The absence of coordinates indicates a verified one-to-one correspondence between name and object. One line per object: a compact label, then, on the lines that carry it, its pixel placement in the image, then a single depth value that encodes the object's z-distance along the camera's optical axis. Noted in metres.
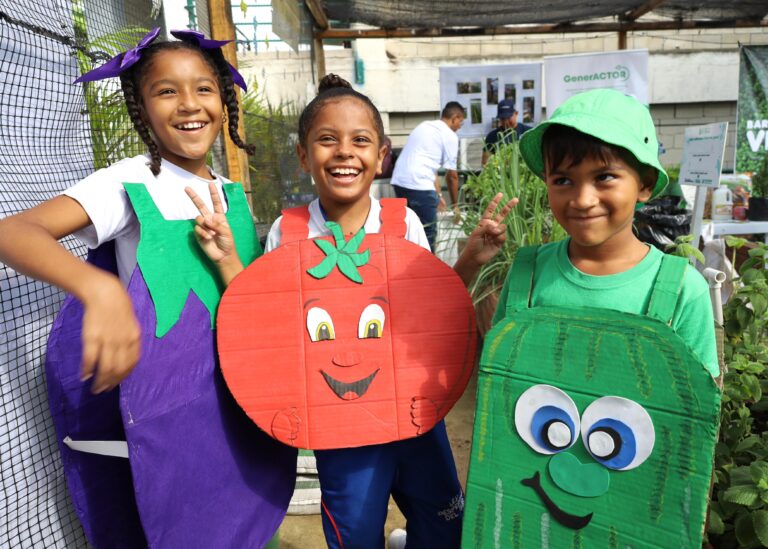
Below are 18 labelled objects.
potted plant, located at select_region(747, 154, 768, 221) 4.21
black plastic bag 3.77
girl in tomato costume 1.21
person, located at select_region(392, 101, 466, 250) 5.07
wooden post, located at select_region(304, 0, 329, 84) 5.22
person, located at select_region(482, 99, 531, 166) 5.48
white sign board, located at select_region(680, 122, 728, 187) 3.07
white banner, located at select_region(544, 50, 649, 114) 5.28
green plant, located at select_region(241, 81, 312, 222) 3.40
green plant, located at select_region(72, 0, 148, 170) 1.90
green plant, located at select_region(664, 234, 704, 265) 1.67
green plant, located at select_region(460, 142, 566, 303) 2.84
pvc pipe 1.63
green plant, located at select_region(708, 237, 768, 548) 1.38
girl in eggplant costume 1.09
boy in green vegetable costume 0.90
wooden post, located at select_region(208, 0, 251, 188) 2.56
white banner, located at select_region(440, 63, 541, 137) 6.91
